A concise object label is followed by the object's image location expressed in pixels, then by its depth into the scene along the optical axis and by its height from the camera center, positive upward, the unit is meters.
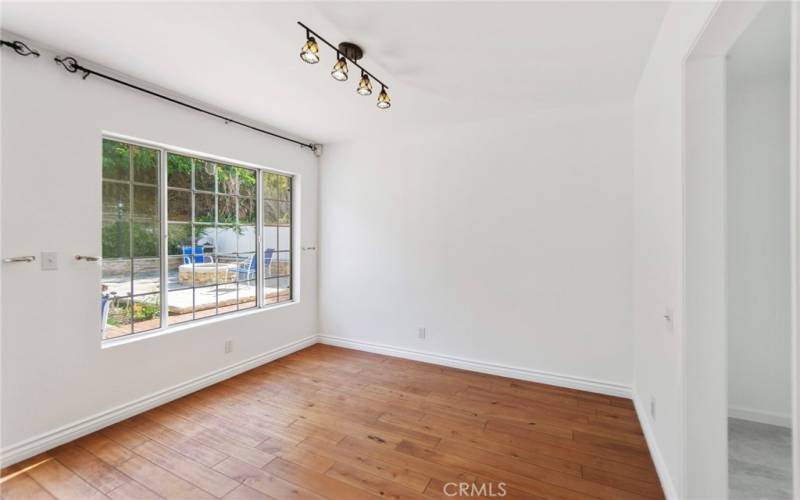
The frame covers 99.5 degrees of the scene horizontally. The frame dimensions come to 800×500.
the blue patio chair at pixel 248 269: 3.66 -0.23
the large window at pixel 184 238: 2.64 +0.09
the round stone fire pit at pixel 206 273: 3.11 -0.24
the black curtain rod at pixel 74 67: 2.22 +1.21
